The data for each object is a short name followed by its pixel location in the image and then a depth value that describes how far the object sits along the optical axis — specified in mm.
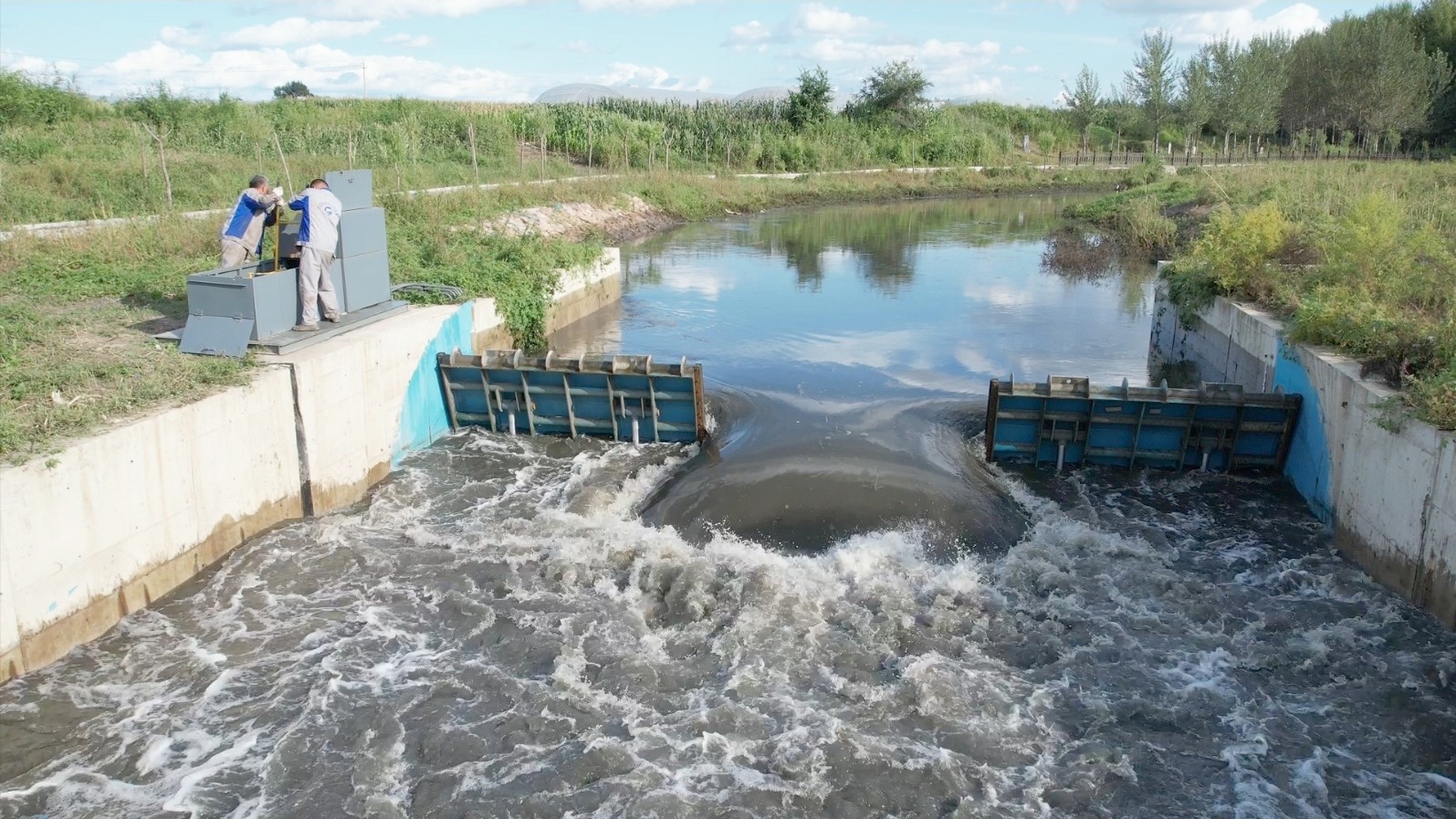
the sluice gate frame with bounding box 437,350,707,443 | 13039
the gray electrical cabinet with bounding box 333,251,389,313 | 12602
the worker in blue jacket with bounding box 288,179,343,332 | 11492
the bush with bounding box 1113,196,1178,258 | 27547
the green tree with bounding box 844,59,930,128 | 57094
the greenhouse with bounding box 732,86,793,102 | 55469
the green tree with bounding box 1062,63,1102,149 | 64562
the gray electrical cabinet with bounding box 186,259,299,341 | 10844
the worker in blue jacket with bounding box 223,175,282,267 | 12242
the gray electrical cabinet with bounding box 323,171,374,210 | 12102
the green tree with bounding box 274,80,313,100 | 60294
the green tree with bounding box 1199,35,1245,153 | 52562
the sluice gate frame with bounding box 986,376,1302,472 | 11992
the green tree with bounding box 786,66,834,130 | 53375
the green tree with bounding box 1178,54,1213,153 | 53406
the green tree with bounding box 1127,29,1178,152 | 55875
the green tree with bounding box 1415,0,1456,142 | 49156
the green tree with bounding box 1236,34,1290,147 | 52031
